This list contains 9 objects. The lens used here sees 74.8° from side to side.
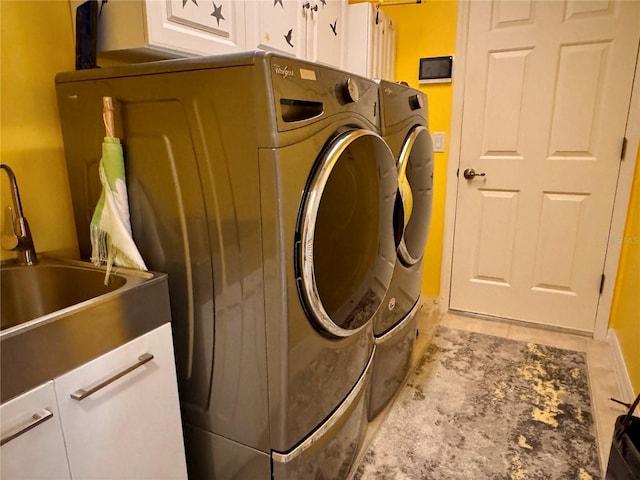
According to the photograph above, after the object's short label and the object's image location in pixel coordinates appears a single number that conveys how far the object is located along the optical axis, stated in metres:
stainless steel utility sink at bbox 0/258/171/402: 0.71
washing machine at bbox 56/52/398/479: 0.92
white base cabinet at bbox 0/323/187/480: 0.73
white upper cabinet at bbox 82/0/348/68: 1.10
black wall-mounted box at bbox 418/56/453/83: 2.52
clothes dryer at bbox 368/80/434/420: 1.55
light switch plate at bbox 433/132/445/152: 2.64
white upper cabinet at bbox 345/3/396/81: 2.19
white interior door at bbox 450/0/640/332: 2.21
